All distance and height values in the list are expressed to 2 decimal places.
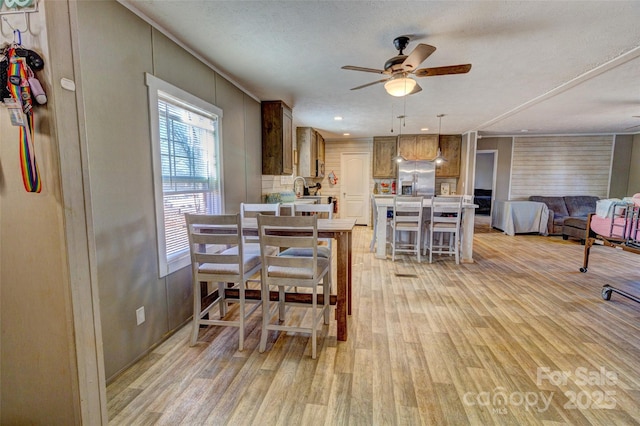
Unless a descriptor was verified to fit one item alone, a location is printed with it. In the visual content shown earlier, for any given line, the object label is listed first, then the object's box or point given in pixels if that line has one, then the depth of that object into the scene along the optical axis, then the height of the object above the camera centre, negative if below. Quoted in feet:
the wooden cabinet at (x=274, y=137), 13.76 +2.25
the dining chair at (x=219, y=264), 6.76 -2.07
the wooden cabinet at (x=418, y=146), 23.09 +3.12
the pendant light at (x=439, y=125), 16.94 +4.07
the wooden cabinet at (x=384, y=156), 24.23 +2.41
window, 7.19 +0.63
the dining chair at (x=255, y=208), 9.98 -0.89
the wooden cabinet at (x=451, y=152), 23.24 +2.68
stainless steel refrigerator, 23.43 +0.63
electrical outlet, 6.57 -3.07
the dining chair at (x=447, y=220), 13.96 -1.73
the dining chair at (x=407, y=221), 14.50 -1.91
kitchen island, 14.52 -2.32
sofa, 20.80 -1.72
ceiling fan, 7.46 +3.17
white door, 25.63 -0.07
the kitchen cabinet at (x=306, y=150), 20.68 +2.43
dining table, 7.29 -1.94
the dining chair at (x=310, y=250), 8.24 -1.87
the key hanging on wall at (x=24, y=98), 3.23 +0.94
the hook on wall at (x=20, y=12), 3.42 +2.02
